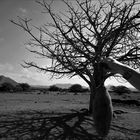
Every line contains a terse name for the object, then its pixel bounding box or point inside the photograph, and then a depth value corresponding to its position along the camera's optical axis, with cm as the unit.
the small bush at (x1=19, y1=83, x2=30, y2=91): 4416
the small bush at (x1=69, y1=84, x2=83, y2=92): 4616
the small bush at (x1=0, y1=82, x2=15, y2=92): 3589
